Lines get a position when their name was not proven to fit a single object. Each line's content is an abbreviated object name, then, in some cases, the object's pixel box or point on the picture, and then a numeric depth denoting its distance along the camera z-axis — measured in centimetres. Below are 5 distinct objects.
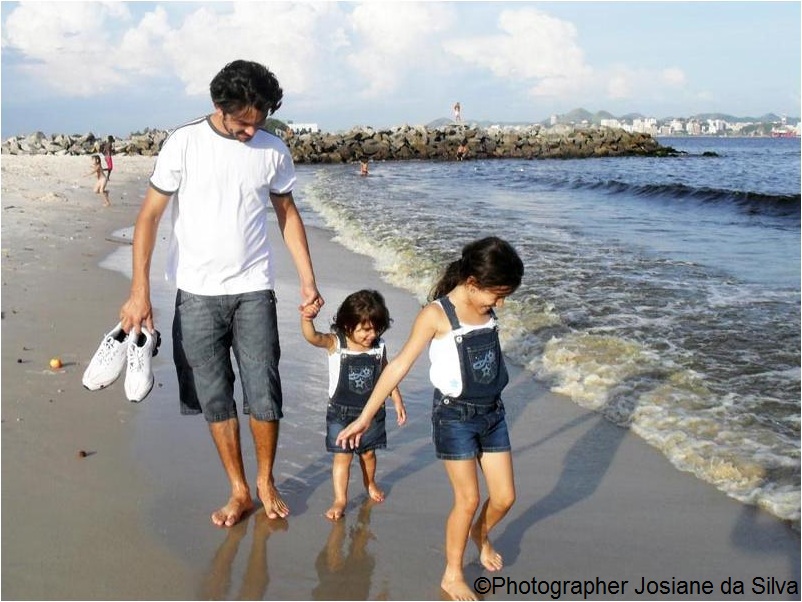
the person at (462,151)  5197
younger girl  397
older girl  326
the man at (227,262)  352
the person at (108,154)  1963
